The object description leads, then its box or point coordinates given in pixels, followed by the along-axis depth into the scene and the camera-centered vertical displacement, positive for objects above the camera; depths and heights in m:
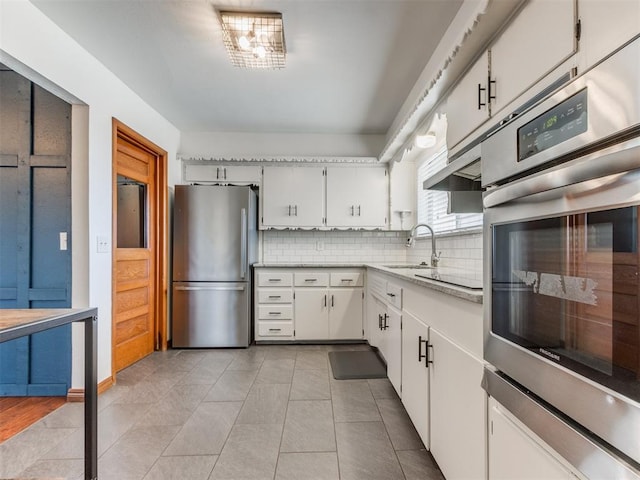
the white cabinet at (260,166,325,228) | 3.68 +0.54
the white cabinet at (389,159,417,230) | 3.67 +0.54
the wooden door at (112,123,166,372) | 2.72 -0.07
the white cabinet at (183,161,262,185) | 3.68 +0.82
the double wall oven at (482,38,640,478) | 0.53 -0.05
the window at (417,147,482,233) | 2.49 +0.34
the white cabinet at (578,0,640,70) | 0.73 +0.56
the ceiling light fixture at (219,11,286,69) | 1.85 +1.34
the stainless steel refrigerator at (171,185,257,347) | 3.29 -0.35
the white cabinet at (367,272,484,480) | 1.07 -0.59
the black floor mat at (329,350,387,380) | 2.58 -1.12
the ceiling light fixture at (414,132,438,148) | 2.64 +0.89
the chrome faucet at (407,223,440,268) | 2.47 -0.13
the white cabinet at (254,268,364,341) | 3.41 -0.70
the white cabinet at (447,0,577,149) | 0.97 +0.69
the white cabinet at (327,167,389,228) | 3.69 +0.52
